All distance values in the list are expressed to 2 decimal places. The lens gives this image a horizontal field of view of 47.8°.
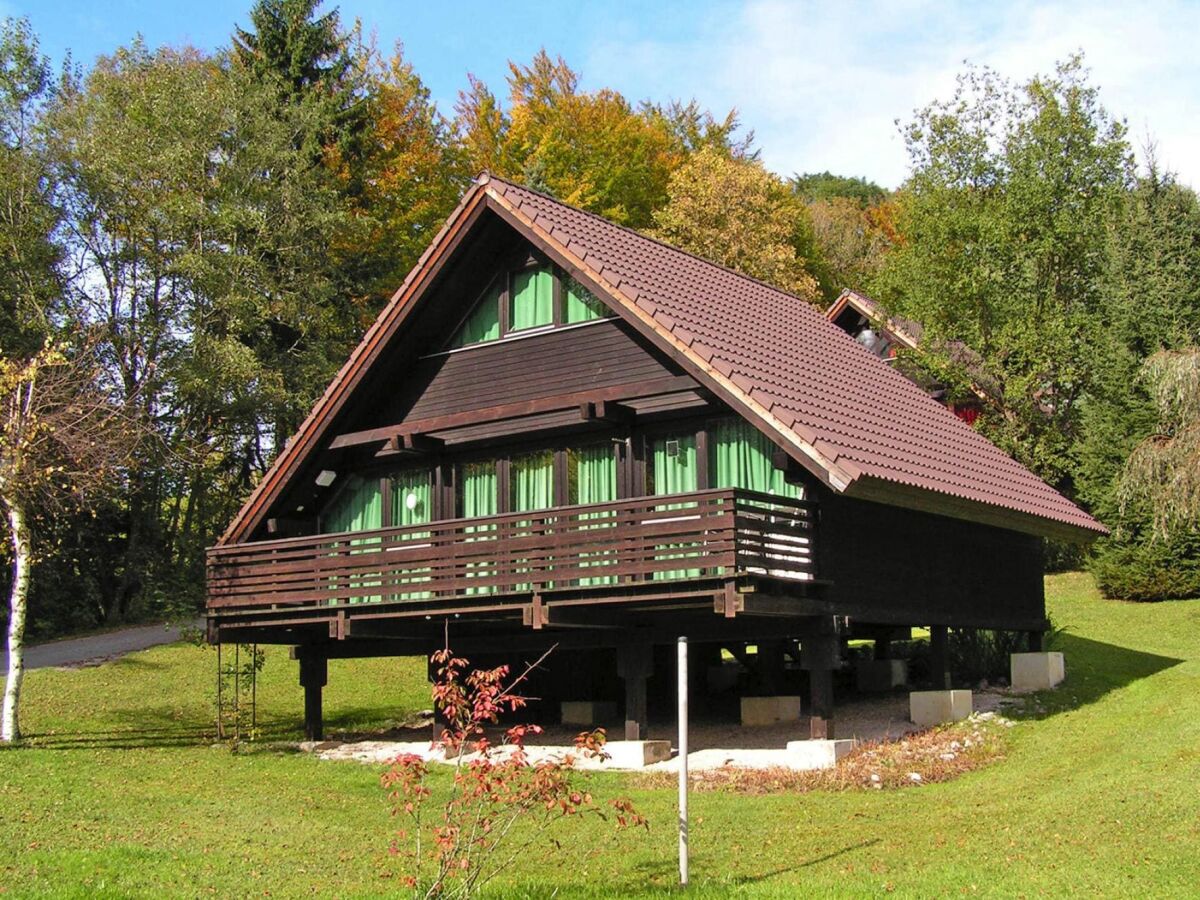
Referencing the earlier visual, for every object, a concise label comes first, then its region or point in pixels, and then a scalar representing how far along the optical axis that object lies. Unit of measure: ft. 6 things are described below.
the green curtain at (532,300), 67.31
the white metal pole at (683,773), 34.42
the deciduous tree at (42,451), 66.13
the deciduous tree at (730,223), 139.74
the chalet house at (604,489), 56.49
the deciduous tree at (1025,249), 121.60
